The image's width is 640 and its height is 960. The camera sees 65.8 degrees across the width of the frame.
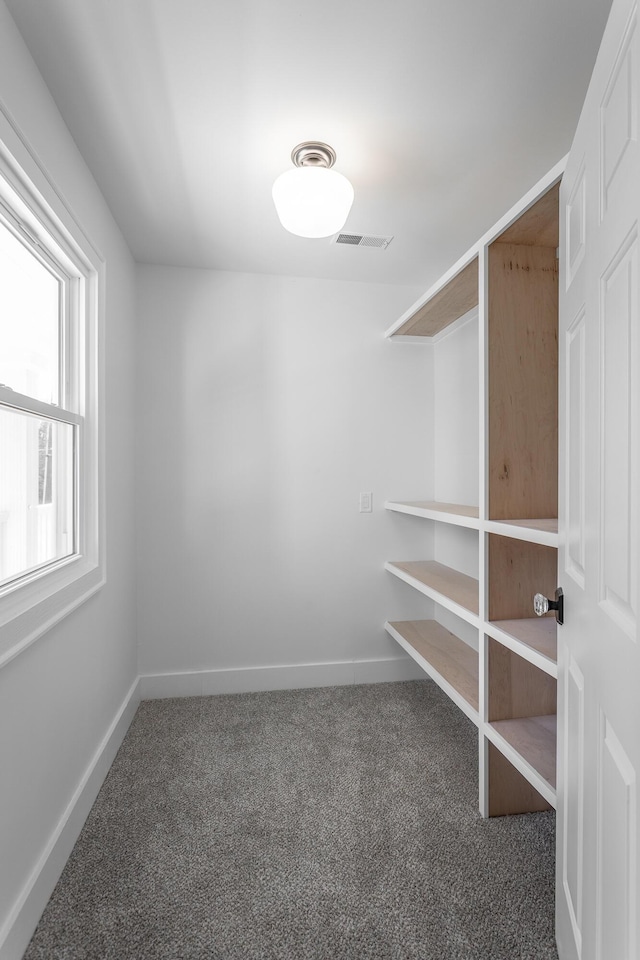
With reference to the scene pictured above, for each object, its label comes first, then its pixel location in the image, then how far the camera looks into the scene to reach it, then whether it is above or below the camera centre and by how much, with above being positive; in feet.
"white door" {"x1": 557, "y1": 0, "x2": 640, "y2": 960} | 2.59 -0.24
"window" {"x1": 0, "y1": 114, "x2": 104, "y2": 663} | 4.66 +0.73
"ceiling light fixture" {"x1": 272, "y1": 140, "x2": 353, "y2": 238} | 5.51 +3.25
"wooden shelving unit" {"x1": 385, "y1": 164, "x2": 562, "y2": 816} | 5.65 +0.03
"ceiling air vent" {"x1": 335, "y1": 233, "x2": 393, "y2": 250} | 7.90 +3.91
